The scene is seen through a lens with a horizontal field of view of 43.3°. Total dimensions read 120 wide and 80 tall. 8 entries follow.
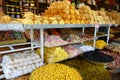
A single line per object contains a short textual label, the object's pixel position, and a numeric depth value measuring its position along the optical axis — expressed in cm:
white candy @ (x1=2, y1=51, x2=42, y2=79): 176
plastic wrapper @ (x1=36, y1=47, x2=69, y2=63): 217
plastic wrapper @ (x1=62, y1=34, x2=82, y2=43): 250
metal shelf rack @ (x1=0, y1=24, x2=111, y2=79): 150
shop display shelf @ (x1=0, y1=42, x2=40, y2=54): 224
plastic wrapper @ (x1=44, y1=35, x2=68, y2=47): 214
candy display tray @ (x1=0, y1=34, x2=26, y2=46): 277
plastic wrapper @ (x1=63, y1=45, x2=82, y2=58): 242
